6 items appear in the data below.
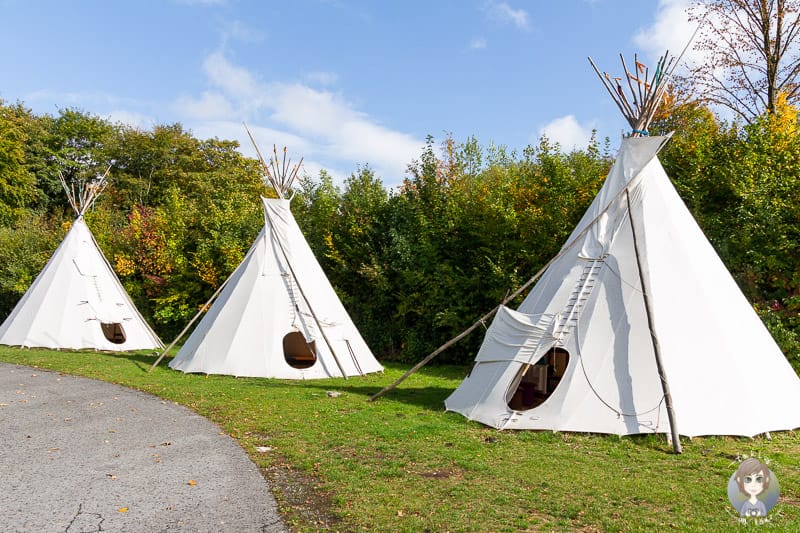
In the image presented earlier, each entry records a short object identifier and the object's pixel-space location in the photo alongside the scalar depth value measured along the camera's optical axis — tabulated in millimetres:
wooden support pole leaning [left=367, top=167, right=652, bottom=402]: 8380
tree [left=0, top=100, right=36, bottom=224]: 31344
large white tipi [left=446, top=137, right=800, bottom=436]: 7254
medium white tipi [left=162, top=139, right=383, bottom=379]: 12797
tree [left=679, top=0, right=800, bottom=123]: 17781
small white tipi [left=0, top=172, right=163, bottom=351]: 17188
